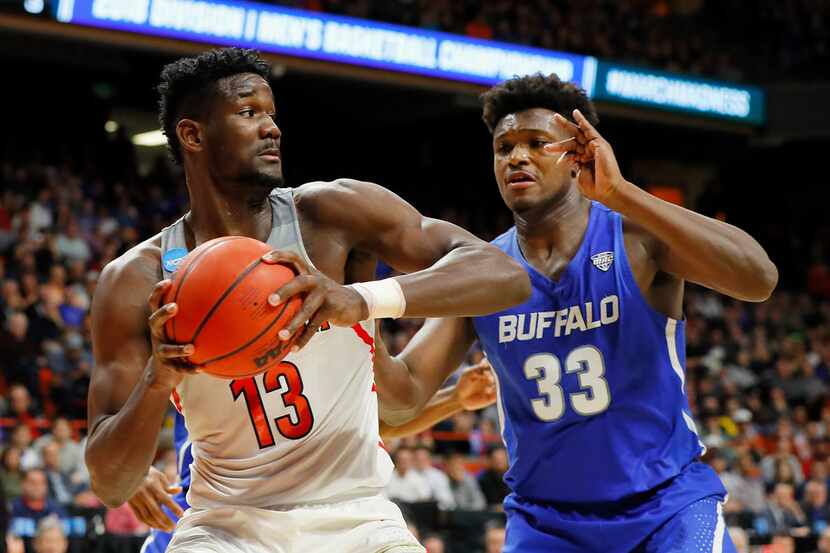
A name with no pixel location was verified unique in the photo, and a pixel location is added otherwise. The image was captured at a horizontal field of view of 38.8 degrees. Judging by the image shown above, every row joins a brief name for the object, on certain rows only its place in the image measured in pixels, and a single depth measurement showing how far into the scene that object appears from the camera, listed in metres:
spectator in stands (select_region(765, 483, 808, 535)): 12.64
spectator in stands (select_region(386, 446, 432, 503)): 10.80
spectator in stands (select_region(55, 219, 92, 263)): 13.29
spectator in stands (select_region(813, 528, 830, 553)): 10.45
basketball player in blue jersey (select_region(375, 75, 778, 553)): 3.84
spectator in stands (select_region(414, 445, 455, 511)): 11.10
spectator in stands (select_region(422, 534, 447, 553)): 8.87
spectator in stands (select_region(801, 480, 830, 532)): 12.84
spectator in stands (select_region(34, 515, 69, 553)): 7.62
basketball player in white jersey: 3.28
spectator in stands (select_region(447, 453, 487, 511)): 11.35
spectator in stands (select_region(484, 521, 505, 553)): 8.97
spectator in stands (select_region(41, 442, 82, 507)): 9.33
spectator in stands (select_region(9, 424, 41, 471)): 9.54
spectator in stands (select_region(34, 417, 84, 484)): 9.80
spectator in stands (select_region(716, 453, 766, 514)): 13.17
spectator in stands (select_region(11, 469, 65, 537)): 8.74
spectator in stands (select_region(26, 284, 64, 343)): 11.47
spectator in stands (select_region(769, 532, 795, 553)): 10.41
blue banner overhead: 14.95
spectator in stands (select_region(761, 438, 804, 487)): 13.99
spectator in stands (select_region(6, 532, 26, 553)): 7.77
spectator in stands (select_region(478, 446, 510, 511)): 11.56
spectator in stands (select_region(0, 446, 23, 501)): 9.21
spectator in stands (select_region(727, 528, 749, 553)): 9.53
